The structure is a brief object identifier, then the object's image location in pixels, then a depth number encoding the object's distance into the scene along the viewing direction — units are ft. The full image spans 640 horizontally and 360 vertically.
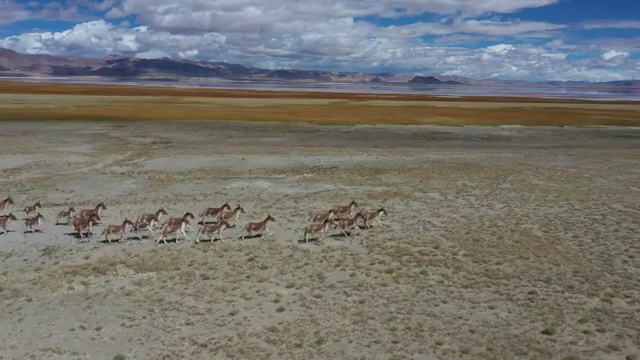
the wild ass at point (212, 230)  57.72
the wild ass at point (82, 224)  58.75
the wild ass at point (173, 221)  57.47
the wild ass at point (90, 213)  63.62
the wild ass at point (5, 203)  68.13
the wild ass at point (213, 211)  64.18
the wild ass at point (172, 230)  56.70
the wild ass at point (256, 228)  58.59
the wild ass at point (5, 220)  60.18
